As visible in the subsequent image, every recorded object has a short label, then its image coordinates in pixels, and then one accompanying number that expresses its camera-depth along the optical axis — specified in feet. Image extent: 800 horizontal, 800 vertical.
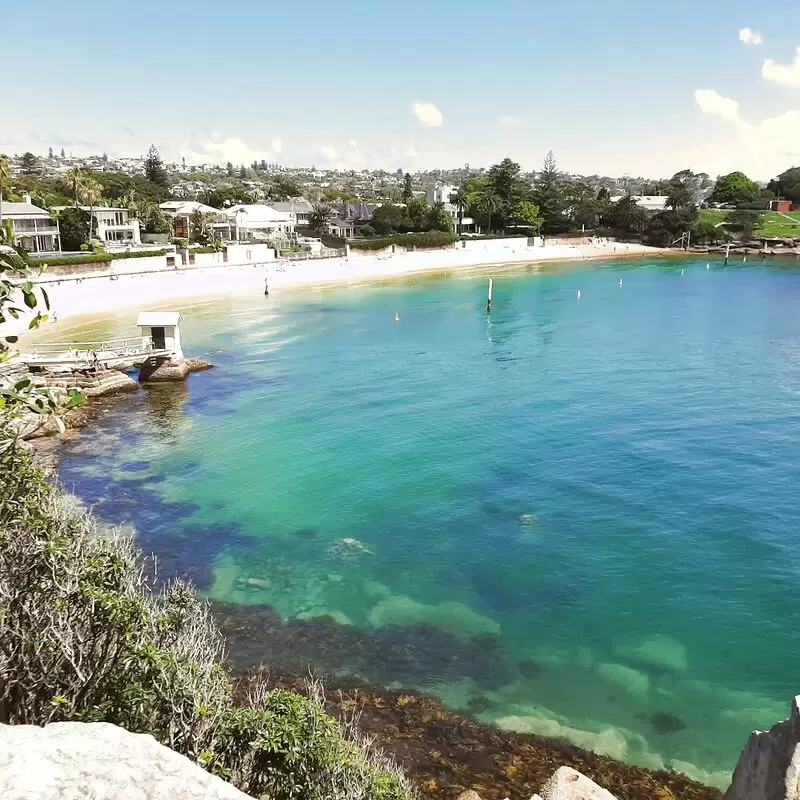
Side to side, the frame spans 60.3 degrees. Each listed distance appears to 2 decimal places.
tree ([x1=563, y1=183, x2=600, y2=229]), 563.89
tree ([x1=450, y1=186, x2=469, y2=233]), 560.20
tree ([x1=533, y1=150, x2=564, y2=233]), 552.41
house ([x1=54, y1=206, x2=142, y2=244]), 352.08
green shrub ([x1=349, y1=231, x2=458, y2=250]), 424.87
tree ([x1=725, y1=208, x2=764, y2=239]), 574.15
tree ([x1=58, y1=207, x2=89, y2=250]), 321.52
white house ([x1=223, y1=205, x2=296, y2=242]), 428.97
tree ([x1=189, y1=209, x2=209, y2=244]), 387.75
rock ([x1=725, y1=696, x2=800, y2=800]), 33.37
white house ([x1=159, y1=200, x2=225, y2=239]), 401.49
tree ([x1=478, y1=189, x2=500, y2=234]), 537.65
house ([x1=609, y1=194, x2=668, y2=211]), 593.42
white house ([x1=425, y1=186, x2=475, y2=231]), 539.70
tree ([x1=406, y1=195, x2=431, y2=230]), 483.51
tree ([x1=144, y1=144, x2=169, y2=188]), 646.04
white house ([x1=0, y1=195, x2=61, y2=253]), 294.87
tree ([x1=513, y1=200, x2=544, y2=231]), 531.91
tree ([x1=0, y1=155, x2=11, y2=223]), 206.75
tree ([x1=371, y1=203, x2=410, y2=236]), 478.18
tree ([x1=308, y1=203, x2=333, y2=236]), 463.83
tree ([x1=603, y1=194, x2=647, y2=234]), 560.24
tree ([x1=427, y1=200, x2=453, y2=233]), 483.92
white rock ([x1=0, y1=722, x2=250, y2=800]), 21.09
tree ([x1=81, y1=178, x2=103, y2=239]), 334.44
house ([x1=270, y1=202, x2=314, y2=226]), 491.80
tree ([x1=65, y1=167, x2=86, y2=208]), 331.16
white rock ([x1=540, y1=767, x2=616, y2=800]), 43.93
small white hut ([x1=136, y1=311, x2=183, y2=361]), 155.43
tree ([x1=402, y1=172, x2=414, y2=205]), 555.73
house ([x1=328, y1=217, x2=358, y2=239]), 476.13
